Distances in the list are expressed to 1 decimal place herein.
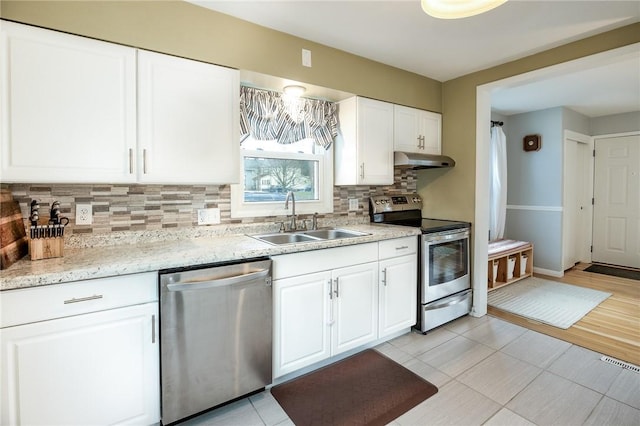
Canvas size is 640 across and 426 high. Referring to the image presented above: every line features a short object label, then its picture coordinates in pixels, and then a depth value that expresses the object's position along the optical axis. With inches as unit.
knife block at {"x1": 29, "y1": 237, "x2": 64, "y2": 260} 61.2
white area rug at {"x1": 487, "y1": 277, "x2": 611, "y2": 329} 124.5
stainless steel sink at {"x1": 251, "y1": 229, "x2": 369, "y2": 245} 97.4
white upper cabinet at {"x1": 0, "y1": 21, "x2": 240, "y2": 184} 60.7
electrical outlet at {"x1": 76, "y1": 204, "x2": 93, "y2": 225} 74.7
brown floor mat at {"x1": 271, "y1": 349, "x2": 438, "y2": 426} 72.0
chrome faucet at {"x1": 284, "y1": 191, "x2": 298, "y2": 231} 103.4
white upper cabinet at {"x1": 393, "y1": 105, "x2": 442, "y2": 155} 121.1
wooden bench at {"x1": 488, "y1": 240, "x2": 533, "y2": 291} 157.5
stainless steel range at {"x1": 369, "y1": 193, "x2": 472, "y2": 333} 109.7
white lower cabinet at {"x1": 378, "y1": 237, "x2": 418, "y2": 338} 100.2
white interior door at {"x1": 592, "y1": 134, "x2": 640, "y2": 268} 188.9
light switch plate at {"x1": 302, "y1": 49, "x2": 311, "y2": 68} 95.6
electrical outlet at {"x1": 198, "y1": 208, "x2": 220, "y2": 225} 90.6
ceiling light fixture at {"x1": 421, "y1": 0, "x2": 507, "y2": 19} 53.5
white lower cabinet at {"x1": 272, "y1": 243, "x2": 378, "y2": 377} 79.9
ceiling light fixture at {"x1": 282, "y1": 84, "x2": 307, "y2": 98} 98.8
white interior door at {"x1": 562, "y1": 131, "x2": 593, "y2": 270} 183.6
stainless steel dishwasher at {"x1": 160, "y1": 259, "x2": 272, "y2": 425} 64.2
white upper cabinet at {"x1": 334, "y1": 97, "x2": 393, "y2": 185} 110.6
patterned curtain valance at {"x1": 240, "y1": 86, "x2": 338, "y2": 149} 96.9
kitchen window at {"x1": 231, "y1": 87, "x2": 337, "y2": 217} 99.0
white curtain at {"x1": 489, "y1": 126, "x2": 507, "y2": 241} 178.1
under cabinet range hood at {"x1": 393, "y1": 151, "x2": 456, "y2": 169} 116.2
